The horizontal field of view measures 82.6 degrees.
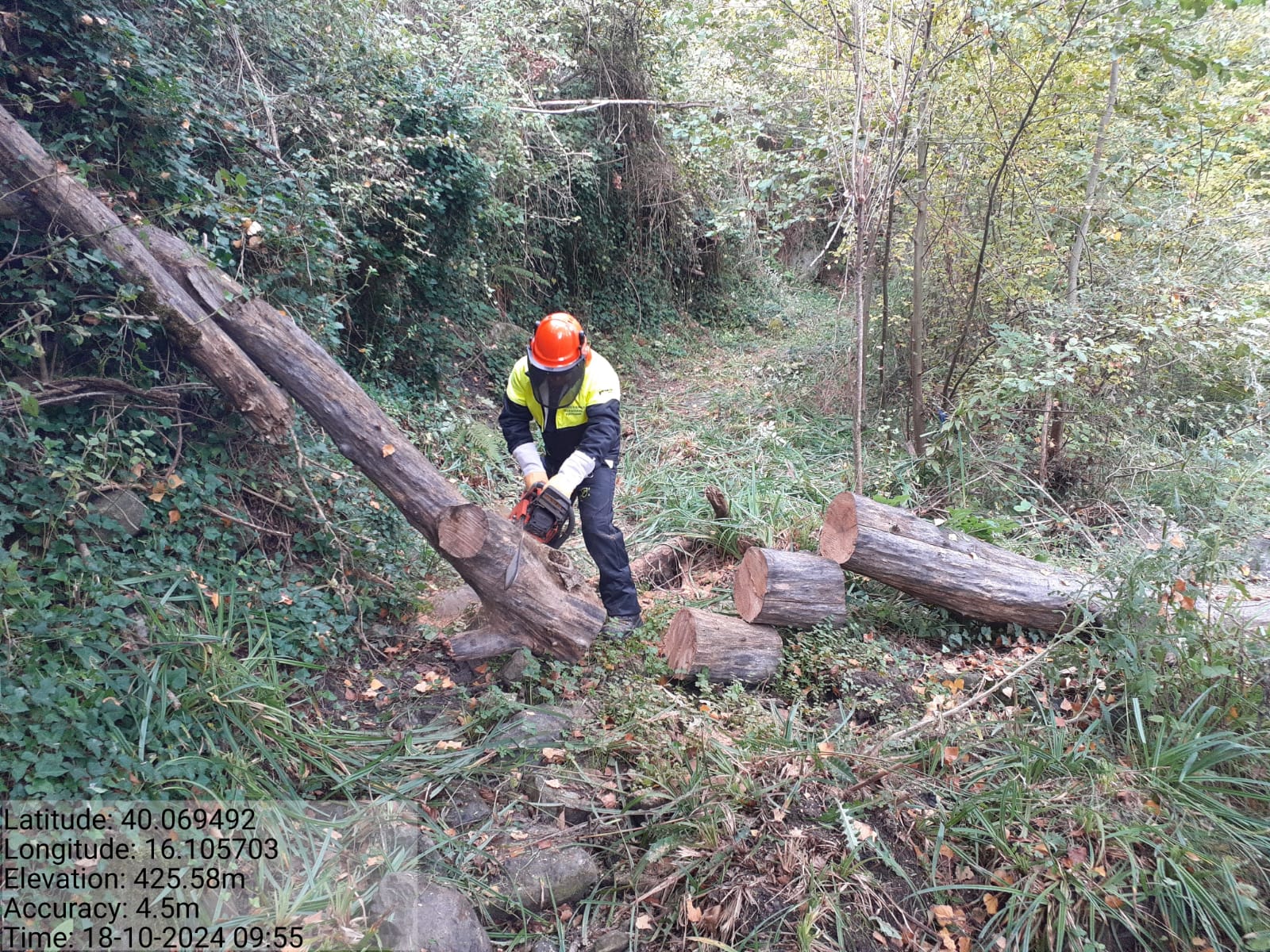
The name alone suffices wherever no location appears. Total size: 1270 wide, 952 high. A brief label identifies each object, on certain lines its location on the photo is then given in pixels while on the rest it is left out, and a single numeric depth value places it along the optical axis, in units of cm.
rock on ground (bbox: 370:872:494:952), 232
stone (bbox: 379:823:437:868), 262
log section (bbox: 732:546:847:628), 397
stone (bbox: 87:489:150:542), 312
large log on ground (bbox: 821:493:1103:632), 409
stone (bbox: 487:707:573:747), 316
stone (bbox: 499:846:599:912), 261
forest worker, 390
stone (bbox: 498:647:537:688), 349
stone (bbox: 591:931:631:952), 249
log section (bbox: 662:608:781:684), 367
